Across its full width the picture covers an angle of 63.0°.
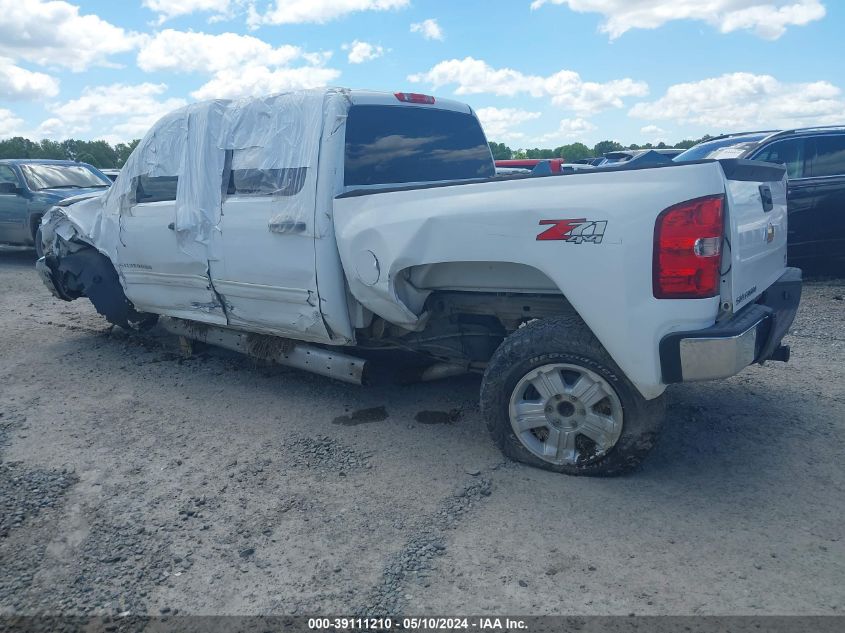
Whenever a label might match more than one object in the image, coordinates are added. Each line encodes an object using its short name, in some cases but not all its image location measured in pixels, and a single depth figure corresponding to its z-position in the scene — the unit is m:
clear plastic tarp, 4.36
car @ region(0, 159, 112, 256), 11.06
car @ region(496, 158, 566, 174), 10.18
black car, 7.64
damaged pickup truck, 3.07
